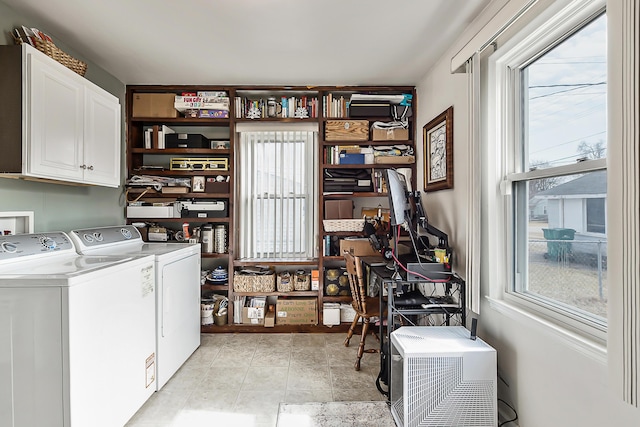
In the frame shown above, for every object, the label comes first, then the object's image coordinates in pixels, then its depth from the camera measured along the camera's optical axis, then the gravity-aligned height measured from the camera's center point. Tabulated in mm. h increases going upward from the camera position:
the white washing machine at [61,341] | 1458 -587
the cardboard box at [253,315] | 3340 -1031
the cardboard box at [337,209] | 3359 +63
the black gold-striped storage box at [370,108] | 3306 +1090
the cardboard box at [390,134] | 3312 +824
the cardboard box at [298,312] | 3350 -997
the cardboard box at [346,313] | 3381 -1020
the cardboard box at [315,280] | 3381 -674
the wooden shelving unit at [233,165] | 3350 +521
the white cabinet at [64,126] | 1852 +600
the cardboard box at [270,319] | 3330 -1062
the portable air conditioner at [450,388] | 1707 -913
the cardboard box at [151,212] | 3295 +41
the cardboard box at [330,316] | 3332 -1034
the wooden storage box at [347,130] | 3354 +879
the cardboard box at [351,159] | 3357 +580
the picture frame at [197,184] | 3414 +333
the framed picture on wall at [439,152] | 2504 +529
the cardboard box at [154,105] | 3342 +1141
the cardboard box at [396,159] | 3305 +567
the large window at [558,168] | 1381 +221
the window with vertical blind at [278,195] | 3535 +223
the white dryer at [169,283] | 2256 -527
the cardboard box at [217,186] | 3391 +309
